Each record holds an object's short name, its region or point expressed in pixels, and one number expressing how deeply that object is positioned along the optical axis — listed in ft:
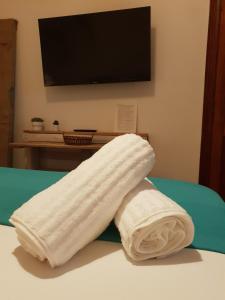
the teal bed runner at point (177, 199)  1.92
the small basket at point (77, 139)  6.57
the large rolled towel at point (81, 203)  1.53
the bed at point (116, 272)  1.32
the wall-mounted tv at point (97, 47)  6.61
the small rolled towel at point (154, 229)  1.57
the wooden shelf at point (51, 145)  6.53
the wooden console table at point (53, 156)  7.36
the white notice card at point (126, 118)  7.20
